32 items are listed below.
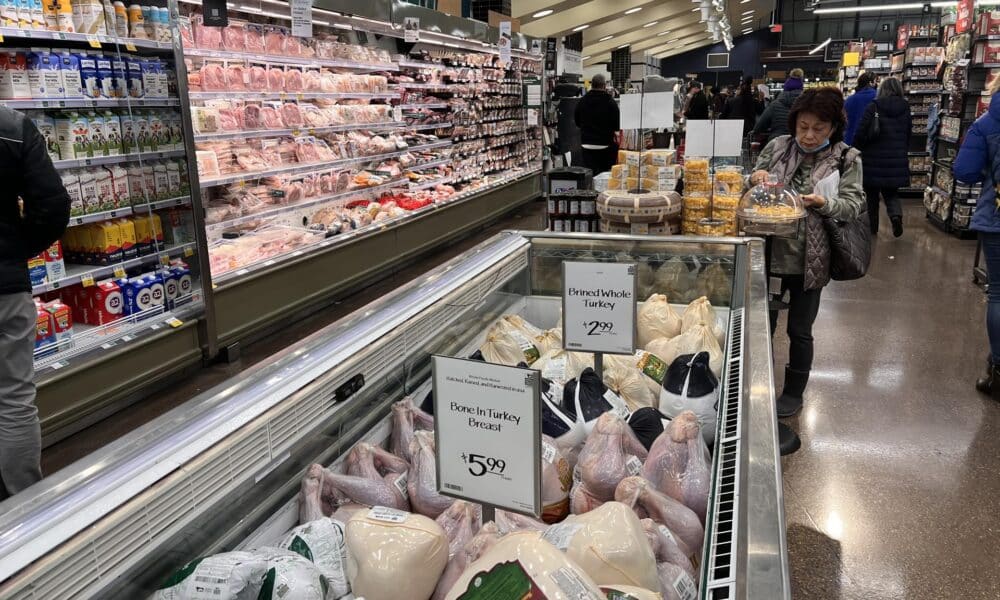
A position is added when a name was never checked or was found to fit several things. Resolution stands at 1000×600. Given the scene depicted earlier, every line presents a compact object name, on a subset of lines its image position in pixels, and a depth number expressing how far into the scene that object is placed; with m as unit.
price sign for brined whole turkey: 2.12
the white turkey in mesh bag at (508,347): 2.39
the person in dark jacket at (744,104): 12.83
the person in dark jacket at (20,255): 2.85
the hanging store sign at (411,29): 7.60
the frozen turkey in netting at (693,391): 2.03
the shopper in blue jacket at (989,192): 4.13
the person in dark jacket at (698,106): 12.52
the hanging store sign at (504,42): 10.45
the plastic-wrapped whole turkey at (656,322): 2.67
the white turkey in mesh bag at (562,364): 2.32
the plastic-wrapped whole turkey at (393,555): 1.25
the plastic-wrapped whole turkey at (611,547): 1.22
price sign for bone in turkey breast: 1.31
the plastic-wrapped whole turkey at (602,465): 1.64
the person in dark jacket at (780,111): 9.43
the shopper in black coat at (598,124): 9.16
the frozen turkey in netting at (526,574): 1.04
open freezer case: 1.04
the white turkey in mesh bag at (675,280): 2.97
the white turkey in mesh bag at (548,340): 2.54
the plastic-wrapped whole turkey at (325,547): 1.30
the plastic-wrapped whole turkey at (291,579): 1.15
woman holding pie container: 3.38
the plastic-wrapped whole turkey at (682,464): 1.59
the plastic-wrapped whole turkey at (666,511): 1.49
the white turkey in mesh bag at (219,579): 1.11
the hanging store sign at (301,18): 5.40
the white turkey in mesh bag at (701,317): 2.64
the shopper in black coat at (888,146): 8.60
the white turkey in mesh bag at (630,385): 2.22
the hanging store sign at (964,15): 8.34
